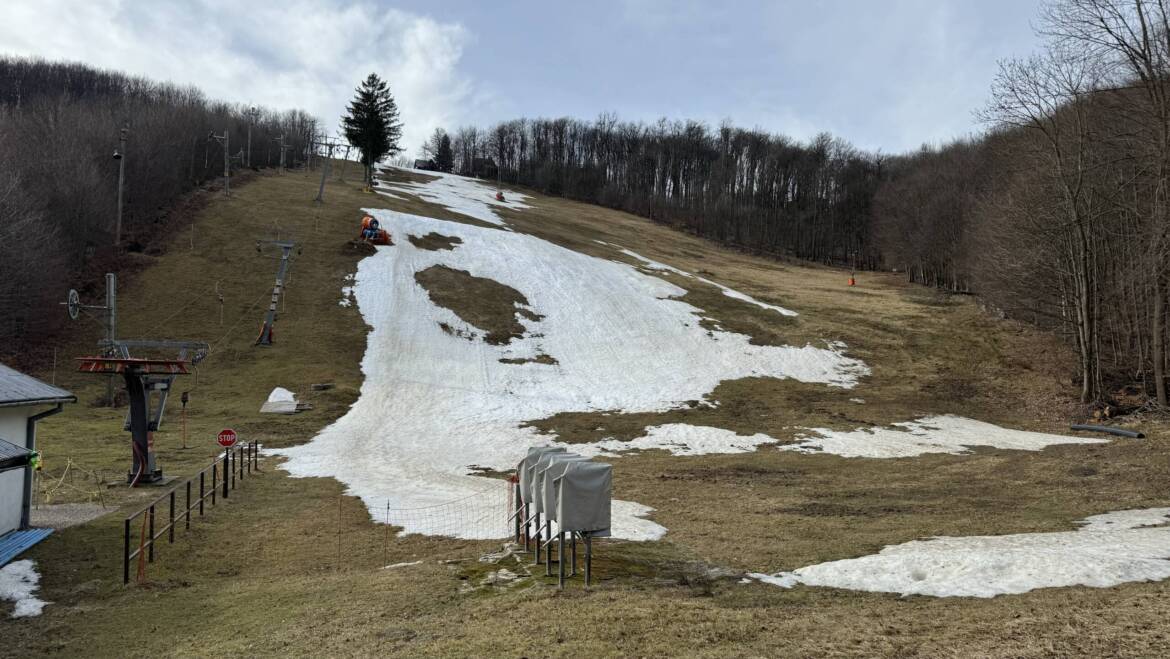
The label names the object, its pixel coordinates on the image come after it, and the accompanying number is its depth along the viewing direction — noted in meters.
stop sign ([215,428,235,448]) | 20.36
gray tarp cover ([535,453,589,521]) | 11.87
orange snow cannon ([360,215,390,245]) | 55.06
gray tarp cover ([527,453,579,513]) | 12.99
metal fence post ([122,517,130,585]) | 12.21
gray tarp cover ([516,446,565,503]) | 13.90
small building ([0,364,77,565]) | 14.77
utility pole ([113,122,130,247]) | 40.66
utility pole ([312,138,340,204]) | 68.88
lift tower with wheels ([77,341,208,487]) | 20.06
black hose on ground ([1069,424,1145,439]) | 25.78
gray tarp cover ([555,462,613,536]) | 11.14
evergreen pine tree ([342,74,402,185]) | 87.88
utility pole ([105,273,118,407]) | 28.30
